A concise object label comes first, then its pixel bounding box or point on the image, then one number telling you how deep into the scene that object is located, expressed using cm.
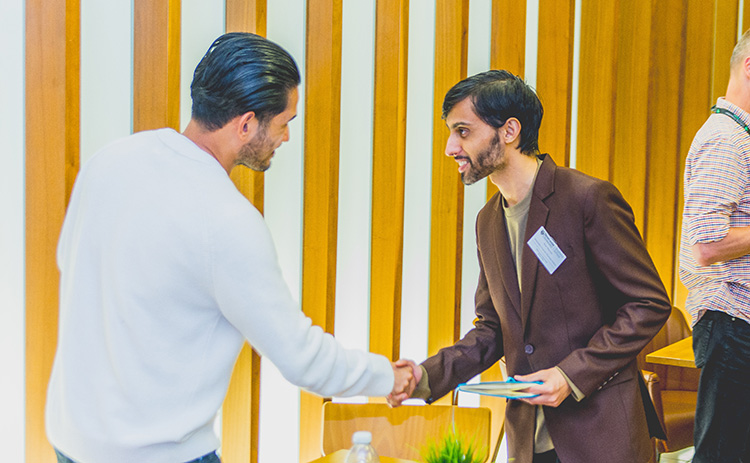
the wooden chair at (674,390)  357
